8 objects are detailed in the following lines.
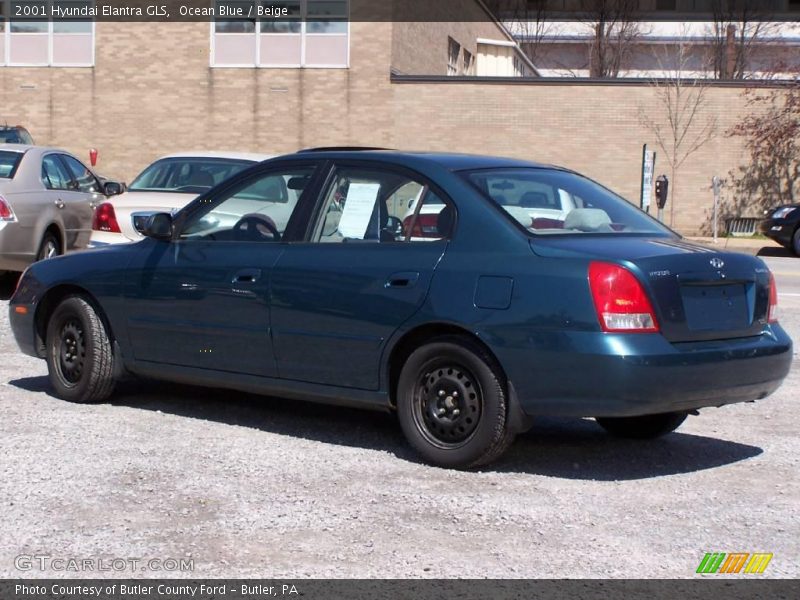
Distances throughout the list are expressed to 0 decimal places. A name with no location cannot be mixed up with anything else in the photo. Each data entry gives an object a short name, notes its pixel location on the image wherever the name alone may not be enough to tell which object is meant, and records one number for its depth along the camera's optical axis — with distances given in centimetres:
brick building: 3222
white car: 1206
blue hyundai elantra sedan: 580
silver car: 1276
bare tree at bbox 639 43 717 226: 3178
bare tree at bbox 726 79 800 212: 3128
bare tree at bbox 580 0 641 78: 4962
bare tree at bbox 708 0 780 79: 4747
